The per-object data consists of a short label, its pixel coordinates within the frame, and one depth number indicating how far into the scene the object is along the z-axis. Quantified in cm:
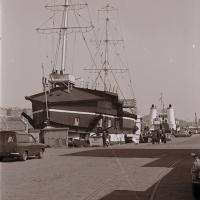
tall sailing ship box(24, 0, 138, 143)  5138
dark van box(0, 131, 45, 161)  2369
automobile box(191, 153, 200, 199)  1025
